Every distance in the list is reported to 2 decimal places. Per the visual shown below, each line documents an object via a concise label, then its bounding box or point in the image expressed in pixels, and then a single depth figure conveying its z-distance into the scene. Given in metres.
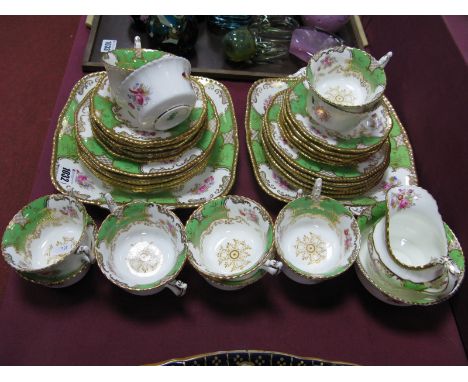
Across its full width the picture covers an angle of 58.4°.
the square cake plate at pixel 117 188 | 0.94
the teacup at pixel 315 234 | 0.87
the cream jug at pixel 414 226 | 0.86
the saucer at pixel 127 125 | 0.87
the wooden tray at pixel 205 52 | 1.22
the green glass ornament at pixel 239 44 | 1.19
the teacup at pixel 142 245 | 0.83
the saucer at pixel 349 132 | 0.91
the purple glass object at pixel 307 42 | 1.25
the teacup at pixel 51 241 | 0.82
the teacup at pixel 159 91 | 0.80
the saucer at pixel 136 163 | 0.89
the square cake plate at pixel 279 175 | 0.96
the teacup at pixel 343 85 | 0.88
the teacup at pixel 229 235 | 0.86
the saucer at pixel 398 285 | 0.82
